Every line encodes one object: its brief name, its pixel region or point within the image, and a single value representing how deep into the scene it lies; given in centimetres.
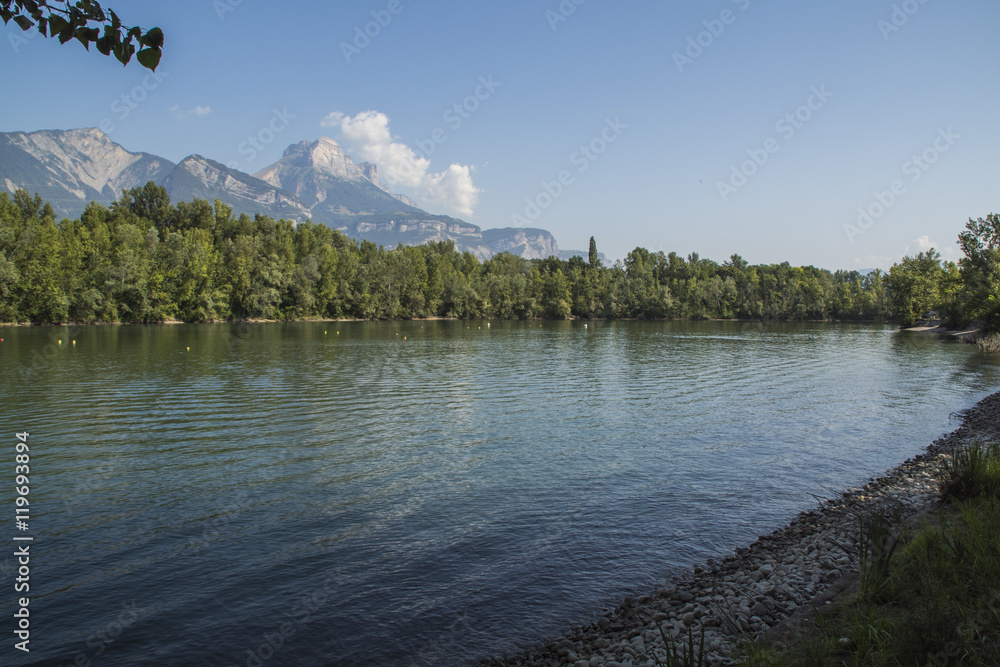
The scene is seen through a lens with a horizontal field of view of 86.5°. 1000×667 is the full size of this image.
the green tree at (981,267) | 7200
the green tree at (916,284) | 12438
